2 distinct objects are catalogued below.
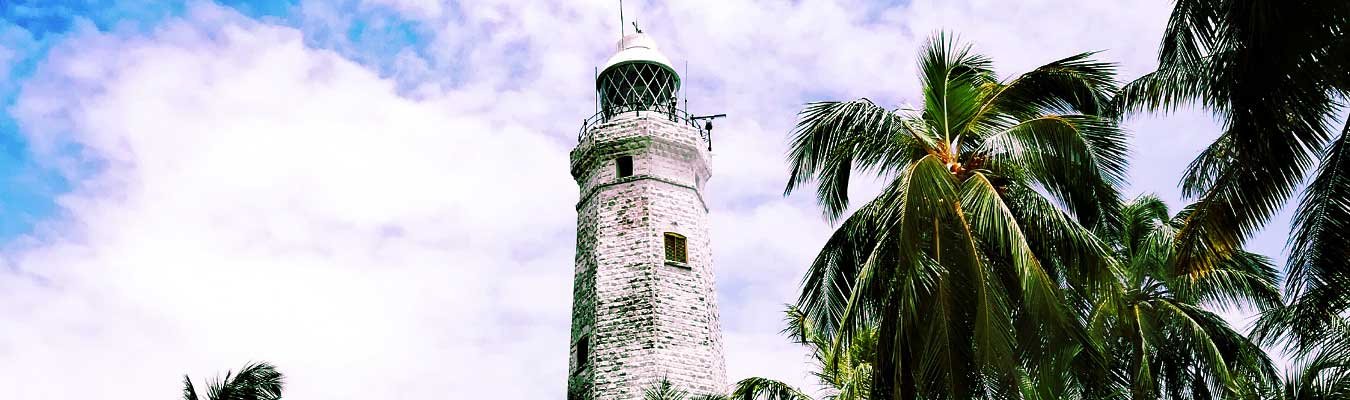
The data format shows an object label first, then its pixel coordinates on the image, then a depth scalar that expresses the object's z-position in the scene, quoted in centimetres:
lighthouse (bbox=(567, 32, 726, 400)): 3097
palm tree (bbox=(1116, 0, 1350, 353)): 1211
